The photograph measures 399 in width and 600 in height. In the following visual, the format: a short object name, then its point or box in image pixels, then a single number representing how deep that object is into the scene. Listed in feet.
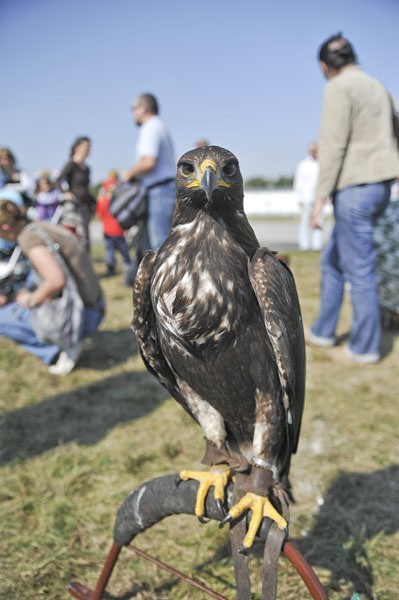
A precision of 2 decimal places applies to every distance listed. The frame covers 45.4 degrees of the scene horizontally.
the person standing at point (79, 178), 24.07
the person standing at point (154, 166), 15.53
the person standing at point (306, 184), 34.78
